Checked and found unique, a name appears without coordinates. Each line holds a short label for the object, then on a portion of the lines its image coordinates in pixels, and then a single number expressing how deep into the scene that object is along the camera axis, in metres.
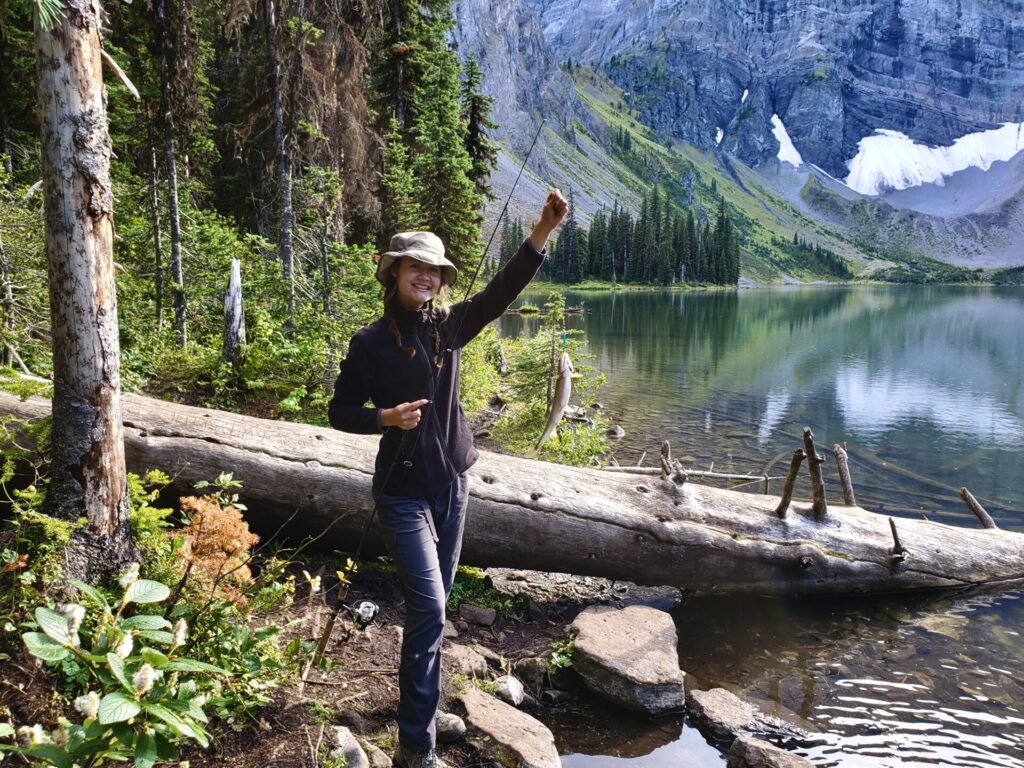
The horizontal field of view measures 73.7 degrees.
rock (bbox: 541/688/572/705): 5.50
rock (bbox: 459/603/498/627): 6.31
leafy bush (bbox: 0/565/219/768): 2.52
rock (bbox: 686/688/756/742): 5.29
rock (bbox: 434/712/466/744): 4.31
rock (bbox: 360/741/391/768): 3.82
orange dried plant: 4.32
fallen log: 6.35
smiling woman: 3.68
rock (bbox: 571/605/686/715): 5.43
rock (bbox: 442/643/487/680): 5.17
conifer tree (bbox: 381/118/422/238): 19.58
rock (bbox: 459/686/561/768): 4.22
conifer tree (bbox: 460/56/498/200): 26.27
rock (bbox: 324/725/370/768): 3.62
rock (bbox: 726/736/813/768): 4.69
